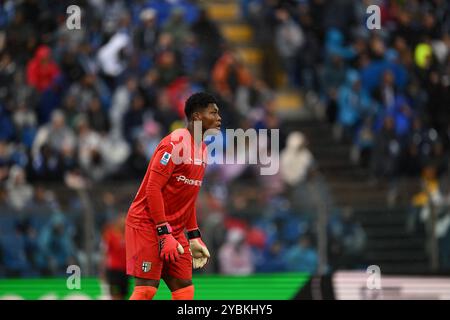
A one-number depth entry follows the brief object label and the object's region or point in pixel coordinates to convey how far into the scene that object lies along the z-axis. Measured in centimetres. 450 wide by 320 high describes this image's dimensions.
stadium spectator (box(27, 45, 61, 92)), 1875
